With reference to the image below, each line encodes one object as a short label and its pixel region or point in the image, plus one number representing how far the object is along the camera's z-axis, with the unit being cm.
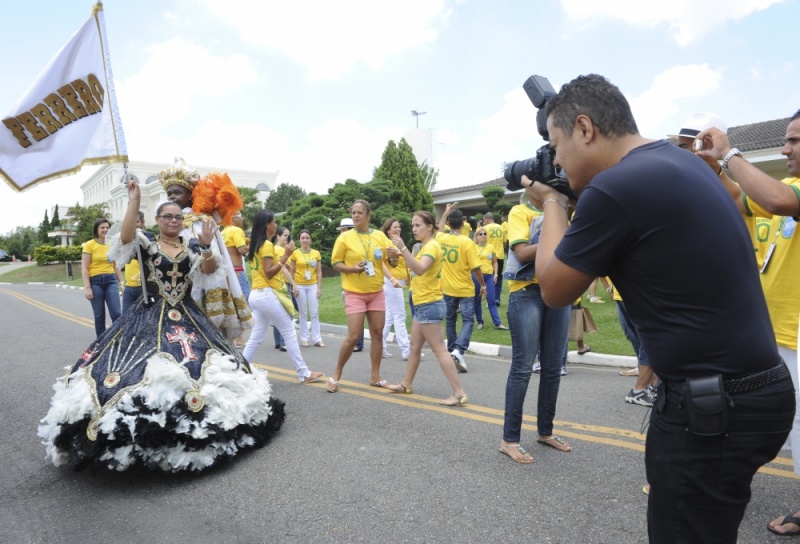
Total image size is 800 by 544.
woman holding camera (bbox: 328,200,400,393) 593
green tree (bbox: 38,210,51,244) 6960
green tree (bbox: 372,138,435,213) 3391
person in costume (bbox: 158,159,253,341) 499
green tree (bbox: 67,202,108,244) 5048
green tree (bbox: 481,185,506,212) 2348
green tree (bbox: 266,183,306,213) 6419
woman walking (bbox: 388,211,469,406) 528
